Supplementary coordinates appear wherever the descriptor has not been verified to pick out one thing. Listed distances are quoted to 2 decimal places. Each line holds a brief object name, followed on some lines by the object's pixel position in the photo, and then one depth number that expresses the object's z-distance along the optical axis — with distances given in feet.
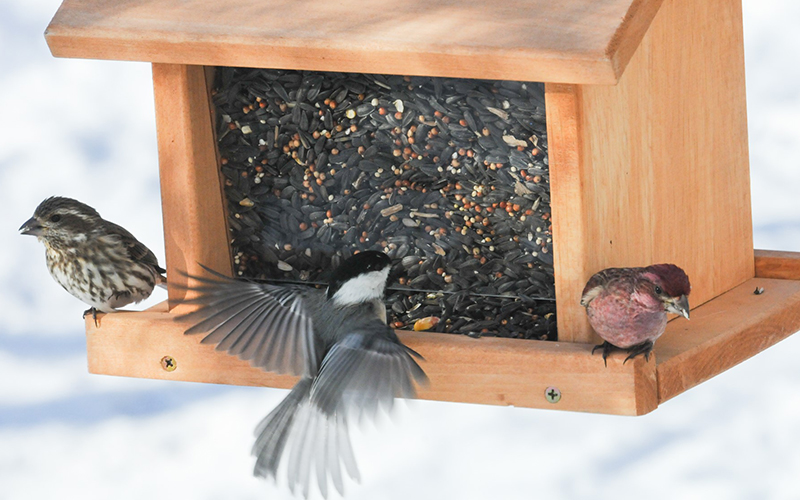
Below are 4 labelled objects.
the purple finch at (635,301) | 19.83
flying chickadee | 20.02
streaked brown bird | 23.99
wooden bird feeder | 19.25
